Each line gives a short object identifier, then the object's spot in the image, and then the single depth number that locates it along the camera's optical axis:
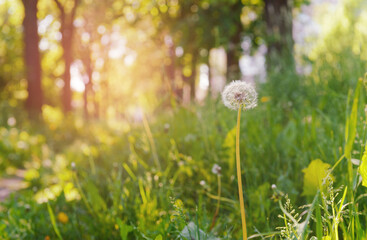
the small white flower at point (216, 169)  1.51
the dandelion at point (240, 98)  0.84
